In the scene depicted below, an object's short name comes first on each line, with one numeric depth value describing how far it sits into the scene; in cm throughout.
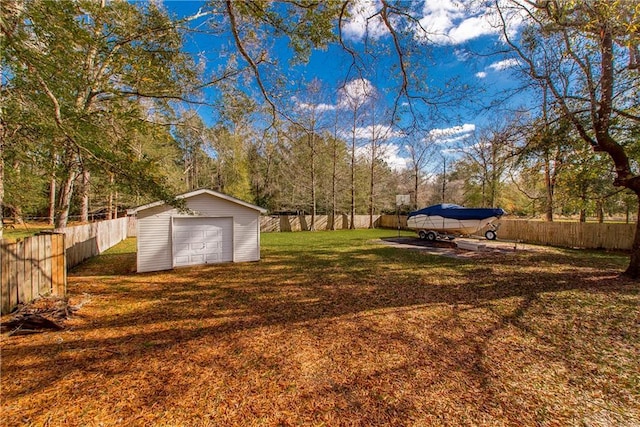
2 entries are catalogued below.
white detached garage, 836
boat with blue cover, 1282
